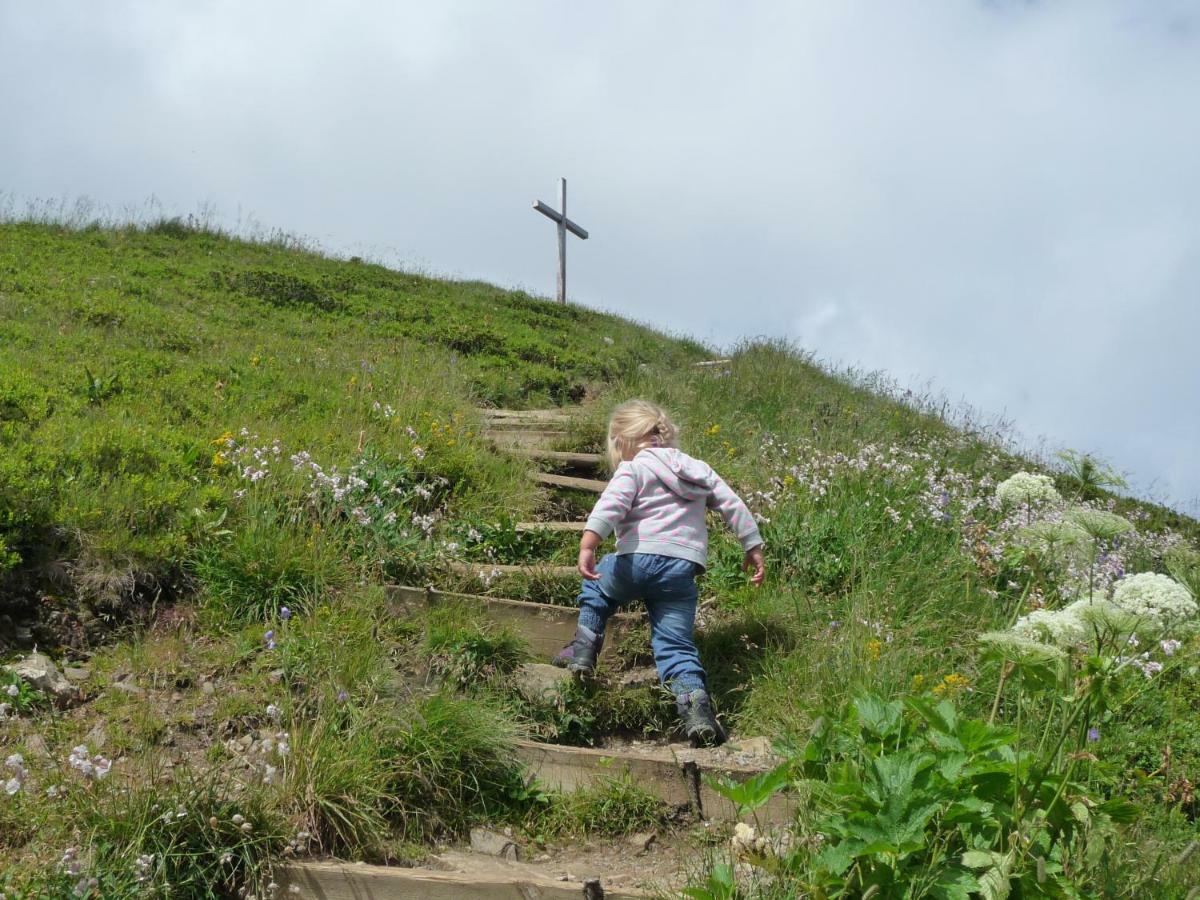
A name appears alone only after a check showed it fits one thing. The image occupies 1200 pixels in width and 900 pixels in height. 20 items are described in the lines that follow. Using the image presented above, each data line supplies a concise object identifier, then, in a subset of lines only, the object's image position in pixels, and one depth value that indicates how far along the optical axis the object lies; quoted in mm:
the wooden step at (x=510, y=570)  5445
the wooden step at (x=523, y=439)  7680
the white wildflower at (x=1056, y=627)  2266
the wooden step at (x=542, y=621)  5105
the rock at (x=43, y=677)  3824
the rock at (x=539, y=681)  4520
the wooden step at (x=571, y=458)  7828
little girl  4629
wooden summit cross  16391
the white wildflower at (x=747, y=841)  2885
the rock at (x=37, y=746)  3382
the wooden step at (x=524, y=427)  8508
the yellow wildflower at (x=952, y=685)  3756
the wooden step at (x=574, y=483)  7385
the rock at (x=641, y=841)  3699
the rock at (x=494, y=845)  3590
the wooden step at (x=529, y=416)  8820
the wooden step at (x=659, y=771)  3820
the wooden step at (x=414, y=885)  3039
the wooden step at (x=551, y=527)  6203
